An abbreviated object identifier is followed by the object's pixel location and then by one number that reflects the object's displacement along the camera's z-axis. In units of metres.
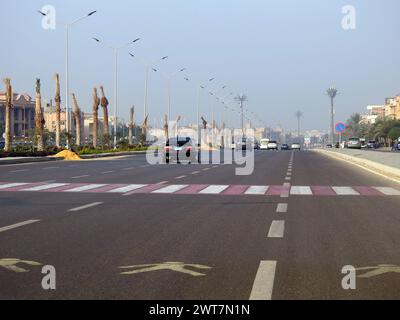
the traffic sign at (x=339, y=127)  66.81
